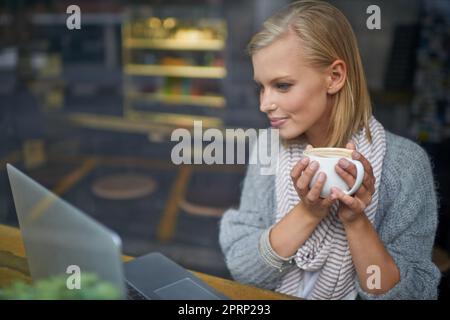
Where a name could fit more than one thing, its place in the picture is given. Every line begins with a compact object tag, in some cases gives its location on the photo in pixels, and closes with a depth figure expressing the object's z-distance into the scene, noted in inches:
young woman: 31.0
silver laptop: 21.7
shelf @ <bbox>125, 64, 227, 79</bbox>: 188.2
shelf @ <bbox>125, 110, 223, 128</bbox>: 184.5
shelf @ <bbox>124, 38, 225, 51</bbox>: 183.3
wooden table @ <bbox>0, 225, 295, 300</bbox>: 32.0
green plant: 24.4
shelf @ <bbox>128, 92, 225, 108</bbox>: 187.0
